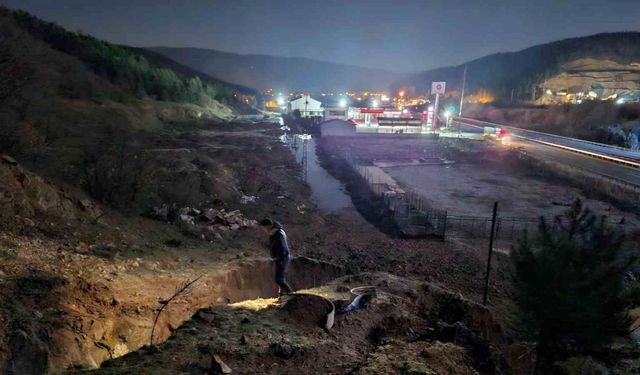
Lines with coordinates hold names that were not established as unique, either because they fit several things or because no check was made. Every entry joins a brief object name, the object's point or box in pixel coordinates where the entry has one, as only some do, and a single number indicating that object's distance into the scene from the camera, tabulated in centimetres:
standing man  980
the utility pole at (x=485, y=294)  1239
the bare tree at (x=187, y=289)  910
